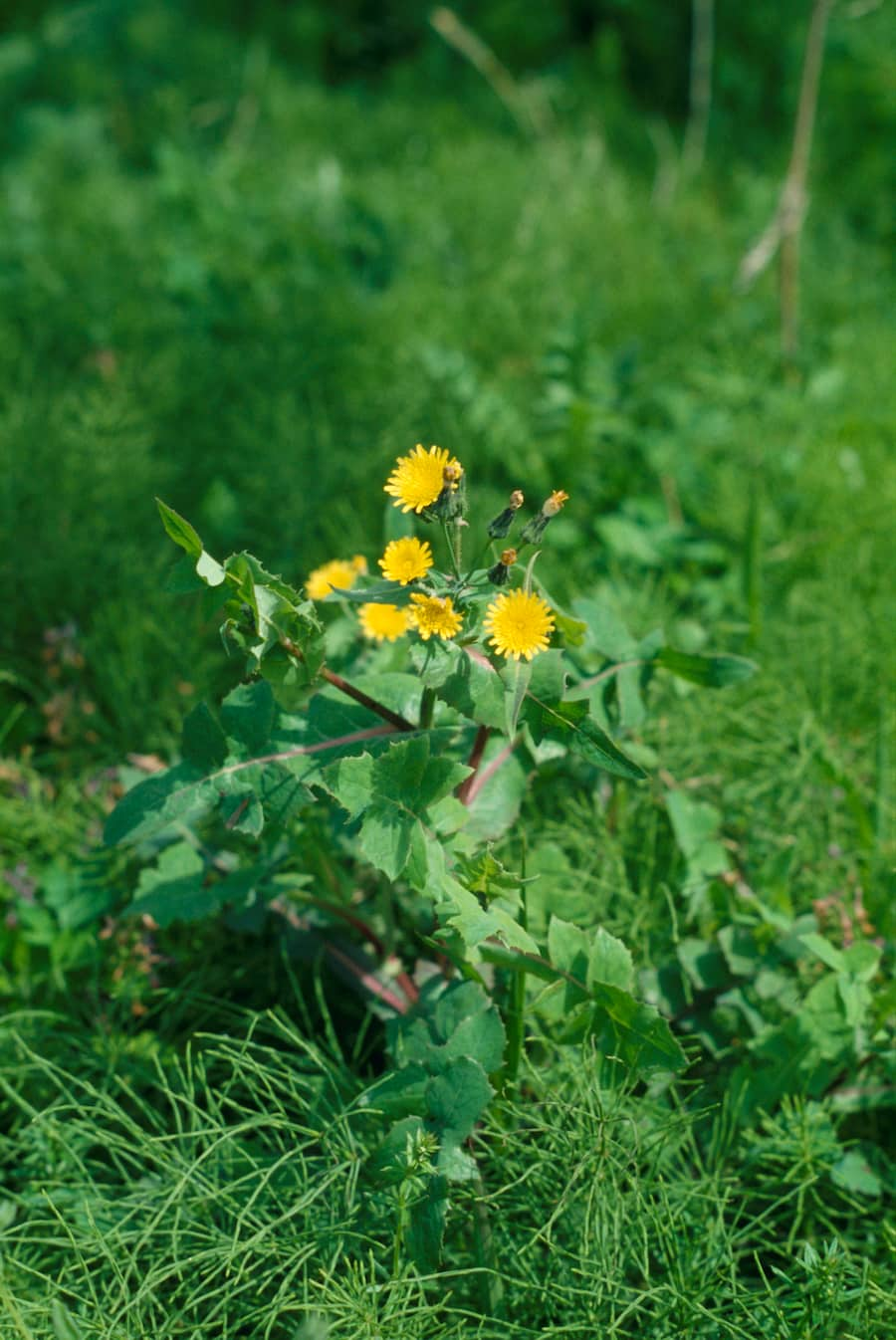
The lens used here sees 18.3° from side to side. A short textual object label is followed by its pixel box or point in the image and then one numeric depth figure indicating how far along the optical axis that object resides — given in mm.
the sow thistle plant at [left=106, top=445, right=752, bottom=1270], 901
